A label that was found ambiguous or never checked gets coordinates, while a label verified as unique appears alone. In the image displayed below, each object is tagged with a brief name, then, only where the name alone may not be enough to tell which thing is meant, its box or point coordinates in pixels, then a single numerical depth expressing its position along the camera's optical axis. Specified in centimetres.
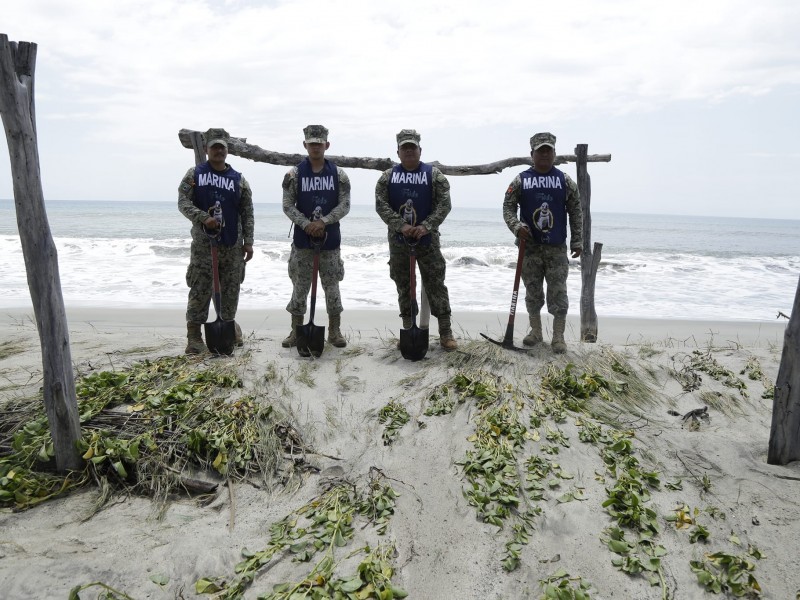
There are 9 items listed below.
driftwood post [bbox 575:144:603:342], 649
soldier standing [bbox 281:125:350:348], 516
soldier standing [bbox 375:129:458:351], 512
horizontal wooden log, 607
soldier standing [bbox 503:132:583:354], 527
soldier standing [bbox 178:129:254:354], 502
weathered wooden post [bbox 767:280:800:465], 340
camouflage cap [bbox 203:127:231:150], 503
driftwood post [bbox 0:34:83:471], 288
